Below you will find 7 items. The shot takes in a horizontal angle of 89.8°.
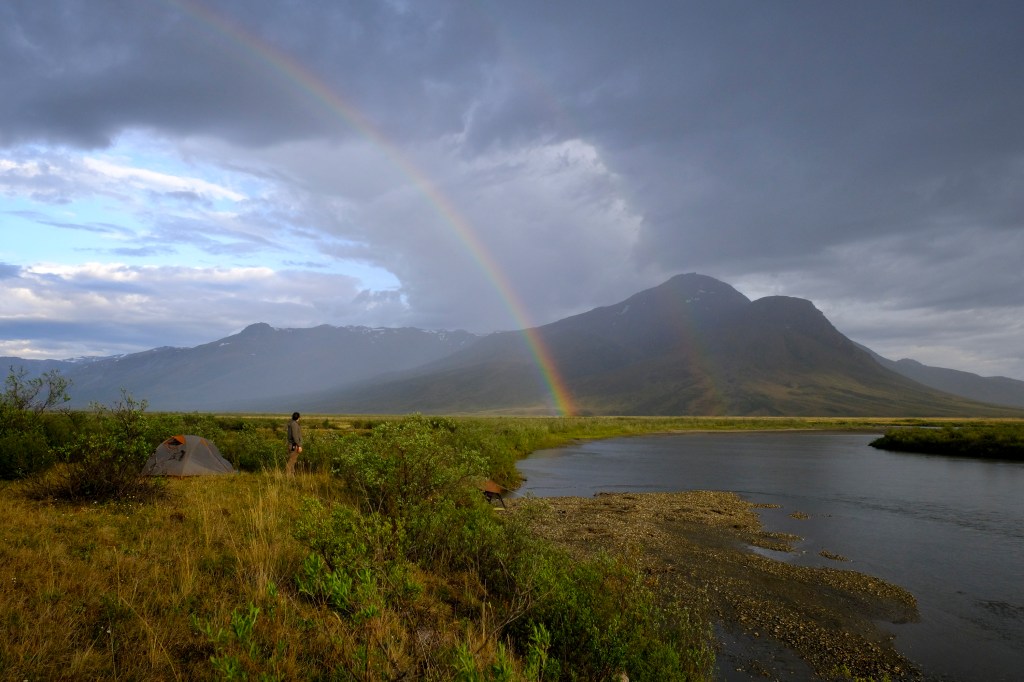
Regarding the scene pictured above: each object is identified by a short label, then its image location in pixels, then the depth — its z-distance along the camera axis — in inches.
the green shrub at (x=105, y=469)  450.9
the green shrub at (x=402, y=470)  444.8
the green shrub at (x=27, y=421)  513.0
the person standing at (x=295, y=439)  727.7
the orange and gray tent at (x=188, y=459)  682.8
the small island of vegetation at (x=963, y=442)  1749.9
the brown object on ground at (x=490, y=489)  744.6
